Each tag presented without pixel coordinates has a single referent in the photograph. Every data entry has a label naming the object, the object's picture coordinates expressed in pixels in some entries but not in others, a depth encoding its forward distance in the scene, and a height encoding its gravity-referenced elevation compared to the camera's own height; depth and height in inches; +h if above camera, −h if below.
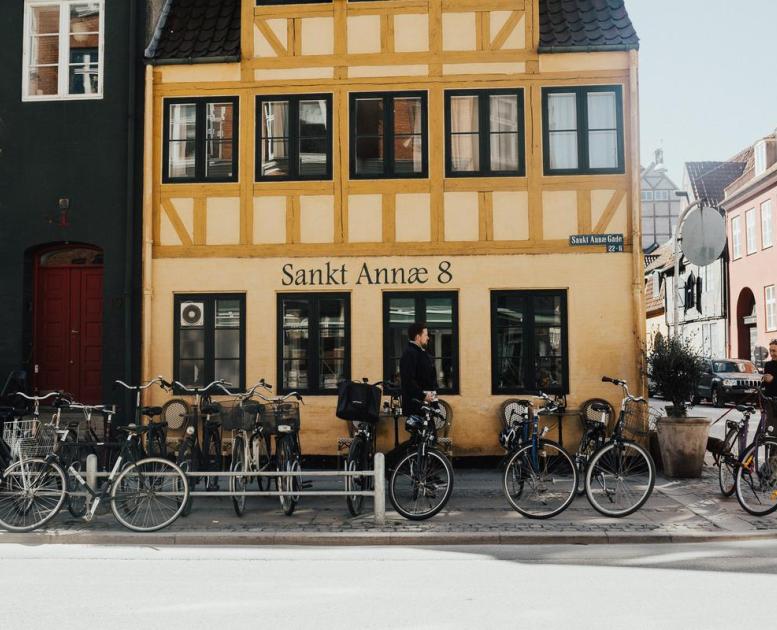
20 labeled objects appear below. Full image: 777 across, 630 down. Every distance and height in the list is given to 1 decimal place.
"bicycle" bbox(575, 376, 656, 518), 375.6 -46.5
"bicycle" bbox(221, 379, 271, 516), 398.9 -34.5
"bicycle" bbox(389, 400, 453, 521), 377.4 -47.1
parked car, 1266.0 -26.5
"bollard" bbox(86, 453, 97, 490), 371.2 -42.5
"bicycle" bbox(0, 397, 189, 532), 365.7 -50.2
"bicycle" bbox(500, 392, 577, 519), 378.0 -47.8
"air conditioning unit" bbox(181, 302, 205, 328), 574.2 +31.3
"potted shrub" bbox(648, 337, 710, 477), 488.4 -24.6
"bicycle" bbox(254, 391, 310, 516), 394.6 -34.6
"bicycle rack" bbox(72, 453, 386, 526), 366.6 -49.0
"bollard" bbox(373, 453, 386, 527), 367.6 -51.2
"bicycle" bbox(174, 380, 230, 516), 408.2 -36.0
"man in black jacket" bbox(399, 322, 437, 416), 410.3 -5.2
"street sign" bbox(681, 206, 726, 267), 492.4 +67.2
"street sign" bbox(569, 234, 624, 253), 553.0 +73.2
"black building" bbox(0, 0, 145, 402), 578.6 +112.2
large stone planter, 488.1 -43.2
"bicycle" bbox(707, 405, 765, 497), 414.0 -40.8
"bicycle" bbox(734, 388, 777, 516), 388.8 -48.5
